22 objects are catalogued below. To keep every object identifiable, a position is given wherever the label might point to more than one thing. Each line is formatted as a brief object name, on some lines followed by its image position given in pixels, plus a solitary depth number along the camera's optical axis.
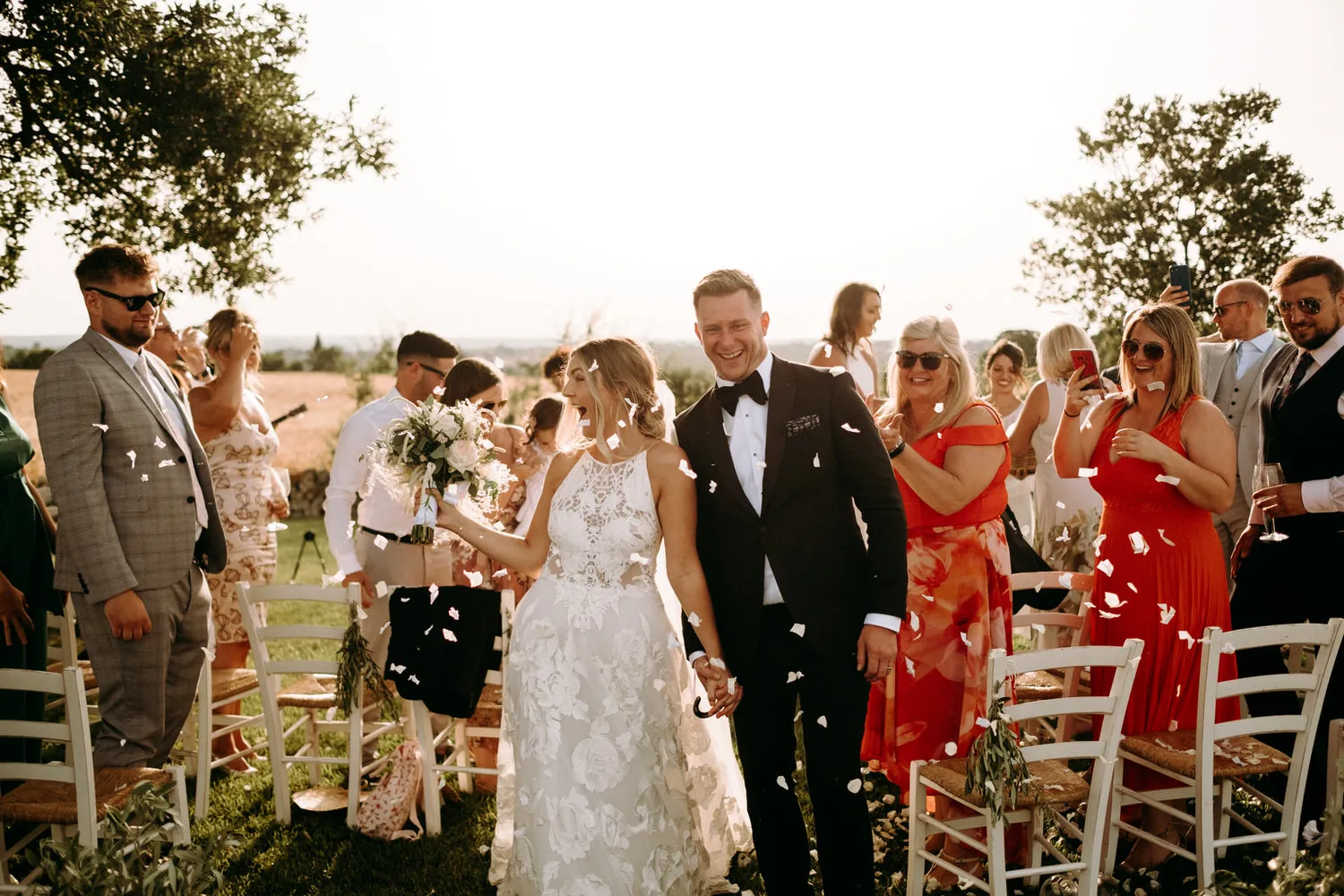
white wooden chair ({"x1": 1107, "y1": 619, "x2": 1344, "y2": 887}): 3.45
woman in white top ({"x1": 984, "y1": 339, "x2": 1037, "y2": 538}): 7.22
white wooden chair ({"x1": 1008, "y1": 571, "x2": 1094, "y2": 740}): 4.53
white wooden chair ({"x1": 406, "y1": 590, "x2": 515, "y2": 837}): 4.40
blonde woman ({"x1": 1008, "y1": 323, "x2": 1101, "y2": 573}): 6.30
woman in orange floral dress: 3.68
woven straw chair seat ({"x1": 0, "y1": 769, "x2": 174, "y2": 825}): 3.33
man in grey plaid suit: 3.74
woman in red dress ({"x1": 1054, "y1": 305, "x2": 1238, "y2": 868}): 3.82
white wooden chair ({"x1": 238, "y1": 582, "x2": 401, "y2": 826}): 4.53
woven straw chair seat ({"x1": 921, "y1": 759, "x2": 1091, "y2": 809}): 3.35
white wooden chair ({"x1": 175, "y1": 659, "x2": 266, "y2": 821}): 4.61
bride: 3.36
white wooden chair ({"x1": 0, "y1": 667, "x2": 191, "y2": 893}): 3.14
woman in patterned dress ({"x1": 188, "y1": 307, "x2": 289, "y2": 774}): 5.46
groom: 3.08
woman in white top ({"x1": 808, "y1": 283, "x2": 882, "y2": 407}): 6.19
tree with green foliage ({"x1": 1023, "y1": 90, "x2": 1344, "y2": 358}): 17.34
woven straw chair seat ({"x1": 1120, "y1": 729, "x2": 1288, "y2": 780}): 3.61
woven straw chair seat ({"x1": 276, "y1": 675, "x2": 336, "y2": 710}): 4.91
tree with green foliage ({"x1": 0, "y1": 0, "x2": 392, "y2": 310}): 7.30
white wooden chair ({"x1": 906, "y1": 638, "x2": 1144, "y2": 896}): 3.18
